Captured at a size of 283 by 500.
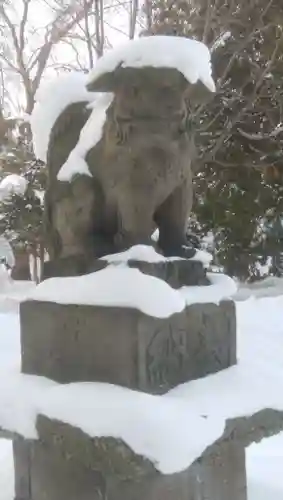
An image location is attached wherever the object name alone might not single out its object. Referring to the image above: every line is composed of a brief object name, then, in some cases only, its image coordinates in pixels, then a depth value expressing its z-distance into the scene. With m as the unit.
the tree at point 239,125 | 6.03
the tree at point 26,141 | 7.10
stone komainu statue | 1.60
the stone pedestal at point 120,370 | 1.50
